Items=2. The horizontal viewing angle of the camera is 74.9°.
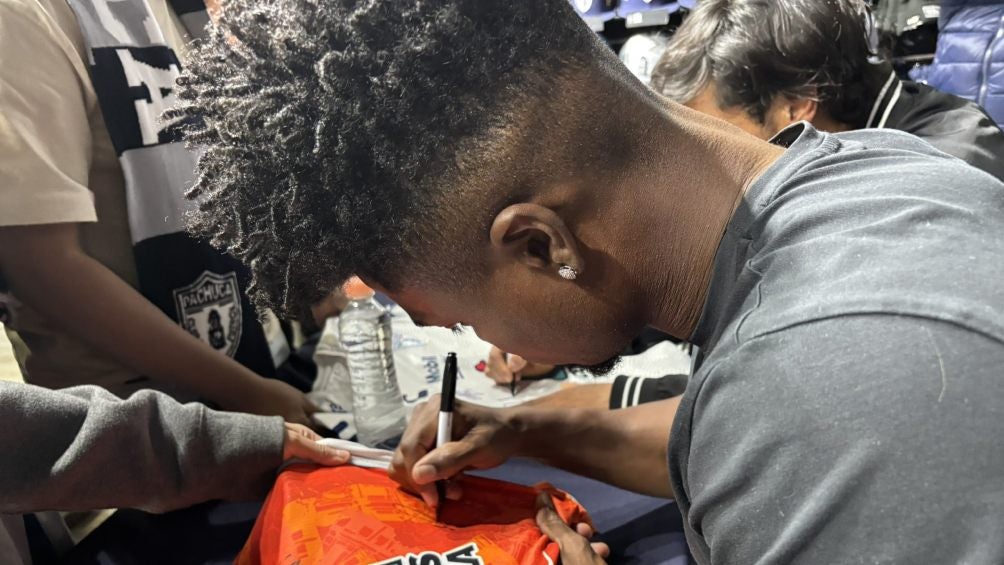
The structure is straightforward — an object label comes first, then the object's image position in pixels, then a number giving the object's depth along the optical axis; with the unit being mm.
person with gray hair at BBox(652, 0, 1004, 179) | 1111
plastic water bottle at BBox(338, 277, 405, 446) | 1030
